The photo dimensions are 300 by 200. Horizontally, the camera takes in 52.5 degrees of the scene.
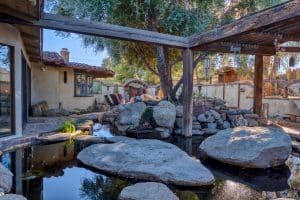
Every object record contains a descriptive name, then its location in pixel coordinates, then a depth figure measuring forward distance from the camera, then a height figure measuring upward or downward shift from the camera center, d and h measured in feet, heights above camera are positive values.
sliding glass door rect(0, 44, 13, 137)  22.20 -0.20
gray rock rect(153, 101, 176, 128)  30.07 -2.66
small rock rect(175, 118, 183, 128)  31.10 -3.39
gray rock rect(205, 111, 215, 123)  32.22 -2.89
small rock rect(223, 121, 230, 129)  32.87 -3.77
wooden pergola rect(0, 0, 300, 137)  18.15 +4.26
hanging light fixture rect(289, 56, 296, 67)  29.45 +2.87
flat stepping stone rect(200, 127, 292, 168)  18.66 -3.70
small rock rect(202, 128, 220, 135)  30.81 -4.20
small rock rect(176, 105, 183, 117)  31.44 -2.26
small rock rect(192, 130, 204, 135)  29.96 -4.19
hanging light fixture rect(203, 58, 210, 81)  37.04 +2.83
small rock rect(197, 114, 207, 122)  31.94 -2.98
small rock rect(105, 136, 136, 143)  23.36 -3.95
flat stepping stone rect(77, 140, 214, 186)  15.35 -4.17
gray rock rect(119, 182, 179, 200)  12.59 -4.42
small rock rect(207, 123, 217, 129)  32.04 -3.79
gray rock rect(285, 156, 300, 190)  15.88 -4.85
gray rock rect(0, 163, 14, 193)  13.11 -4.12
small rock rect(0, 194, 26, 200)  11.10 -4.05
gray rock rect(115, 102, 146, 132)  31.14 -2.85
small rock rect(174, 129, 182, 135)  30.26 -4.22
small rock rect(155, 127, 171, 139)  28.83 -4.14
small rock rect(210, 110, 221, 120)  32.75 -2.63
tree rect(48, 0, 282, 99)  33.17 +8.58
